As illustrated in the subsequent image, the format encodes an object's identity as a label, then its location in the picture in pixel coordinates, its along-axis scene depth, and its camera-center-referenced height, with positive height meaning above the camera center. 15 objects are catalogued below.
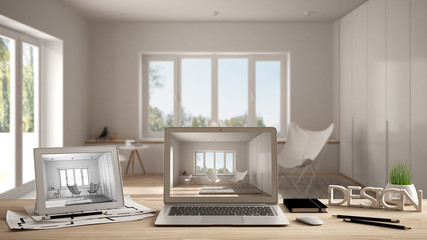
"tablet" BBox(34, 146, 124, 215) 1.36 -0.22
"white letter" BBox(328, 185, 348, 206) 1.58 -0.33
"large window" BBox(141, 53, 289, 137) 6.87 +0.51
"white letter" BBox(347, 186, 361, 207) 1.57 -0.35
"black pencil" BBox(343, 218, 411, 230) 1.25 -0.35
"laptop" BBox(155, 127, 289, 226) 1.46 -0.21
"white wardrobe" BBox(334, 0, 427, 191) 3.89 +0.33
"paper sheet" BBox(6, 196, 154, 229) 1.29 -0.35
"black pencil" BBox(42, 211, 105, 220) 1.35 -0.34
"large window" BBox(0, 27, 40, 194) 4.43 +0.14
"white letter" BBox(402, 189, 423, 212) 1.49 -0.33
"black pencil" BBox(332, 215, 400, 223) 1.31 -0.35
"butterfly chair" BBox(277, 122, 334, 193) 5.39 -0.43
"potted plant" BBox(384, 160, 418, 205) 1.54 -0.28
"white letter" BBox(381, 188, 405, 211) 1.50 -0.32
